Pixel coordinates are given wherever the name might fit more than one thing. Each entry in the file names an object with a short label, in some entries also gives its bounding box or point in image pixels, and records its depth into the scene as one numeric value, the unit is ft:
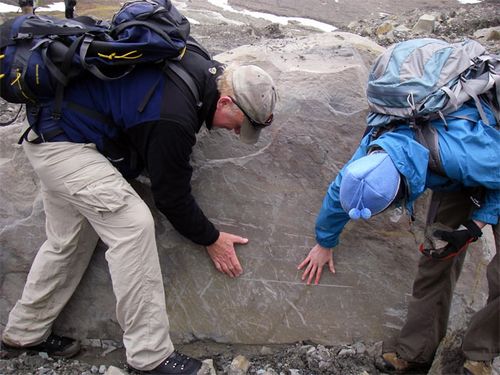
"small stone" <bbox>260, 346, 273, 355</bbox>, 13.83
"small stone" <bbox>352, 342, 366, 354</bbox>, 13.66
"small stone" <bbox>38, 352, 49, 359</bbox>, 13.58
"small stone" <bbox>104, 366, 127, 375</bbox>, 12.13
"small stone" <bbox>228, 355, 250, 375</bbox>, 12.98
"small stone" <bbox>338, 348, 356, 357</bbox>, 13.58
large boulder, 13.98
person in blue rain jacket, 9.55
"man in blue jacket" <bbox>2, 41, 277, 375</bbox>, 11.07
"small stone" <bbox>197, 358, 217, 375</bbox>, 12.39
